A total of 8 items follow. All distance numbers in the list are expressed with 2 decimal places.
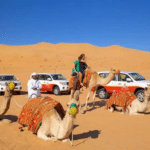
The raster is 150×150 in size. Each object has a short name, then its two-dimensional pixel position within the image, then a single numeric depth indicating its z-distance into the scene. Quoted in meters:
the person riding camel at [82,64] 10.09
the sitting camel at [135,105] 8.04
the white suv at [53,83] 15.51
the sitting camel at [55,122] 4.72
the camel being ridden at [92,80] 10.21
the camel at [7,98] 6.08
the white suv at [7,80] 14.87
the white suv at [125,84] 11.96
